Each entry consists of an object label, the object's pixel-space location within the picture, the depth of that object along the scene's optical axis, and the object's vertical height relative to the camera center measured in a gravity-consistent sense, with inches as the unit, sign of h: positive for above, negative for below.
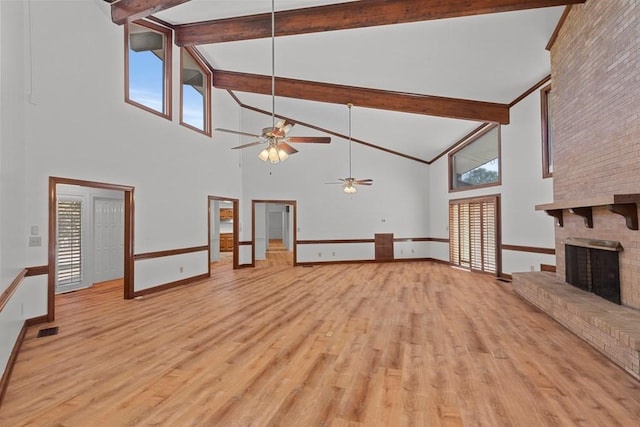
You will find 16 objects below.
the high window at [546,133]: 219.8 +62.8
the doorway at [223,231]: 329.4 -11.3
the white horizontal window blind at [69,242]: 225.1 -13.5
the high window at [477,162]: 289.0 +61.3
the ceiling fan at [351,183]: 303.7 +39.4
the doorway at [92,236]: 205.3 -9.3
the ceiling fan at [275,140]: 154.0 +42.3
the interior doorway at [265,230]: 358.0 -9.3
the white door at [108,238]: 253.0 -12.4
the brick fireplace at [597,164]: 120.6 +27.3
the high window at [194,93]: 257.3 +113.8
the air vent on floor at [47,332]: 140.7 -49.5
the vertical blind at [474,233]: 287.0 -11.2
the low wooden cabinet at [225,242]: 520.1 -31.4
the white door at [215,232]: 391.0 -11.0
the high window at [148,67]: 208.8 +111.1
